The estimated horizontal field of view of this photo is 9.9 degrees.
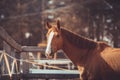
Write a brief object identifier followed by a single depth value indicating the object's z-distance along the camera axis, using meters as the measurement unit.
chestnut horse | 14.37
